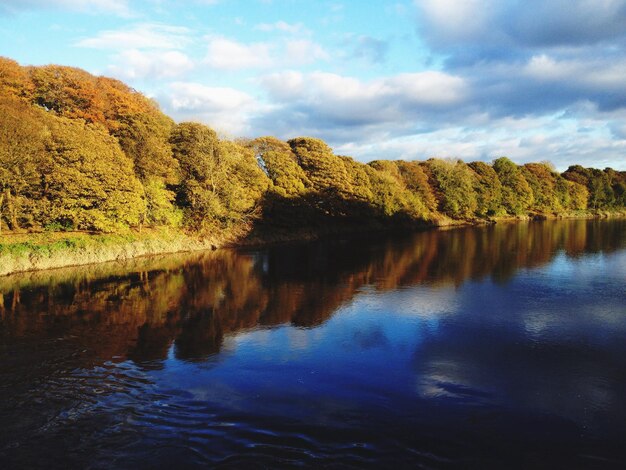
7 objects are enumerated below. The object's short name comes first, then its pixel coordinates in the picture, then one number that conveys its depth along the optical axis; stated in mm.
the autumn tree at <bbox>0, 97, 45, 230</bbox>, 28844
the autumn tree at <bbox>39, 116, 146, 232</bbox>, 32094
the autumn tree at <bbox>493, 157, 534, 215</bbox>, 90625
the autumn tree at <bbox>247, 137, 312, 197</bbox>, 52266
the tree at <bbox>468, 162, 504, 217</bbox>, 83625
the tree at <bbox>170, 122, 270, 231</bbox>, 43156
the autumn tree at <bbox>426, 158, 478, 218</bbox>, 78062
